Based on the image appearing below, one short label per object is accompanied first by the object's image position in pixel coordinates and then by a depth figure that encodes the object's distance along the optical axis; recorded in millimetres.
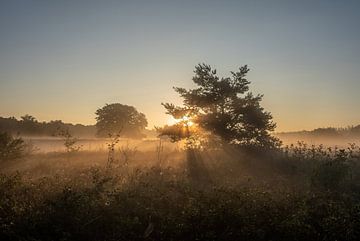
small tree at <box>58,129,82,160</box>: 22975
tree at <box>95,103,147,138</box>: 61094
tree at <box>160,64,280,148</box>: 24578
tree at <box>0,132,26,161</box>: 18622
